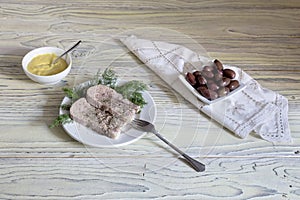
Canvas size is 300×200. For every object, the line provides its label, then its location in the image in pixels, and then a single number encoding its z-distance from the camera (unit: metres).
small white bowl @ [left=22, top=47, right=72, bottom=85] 1.27
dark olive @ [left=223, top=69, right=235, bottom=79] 1.31
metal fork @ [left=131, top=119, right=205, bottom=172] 1.13
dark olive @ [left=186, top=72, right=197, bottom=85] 1.27
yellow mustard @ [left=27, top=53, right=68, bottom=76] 1.30
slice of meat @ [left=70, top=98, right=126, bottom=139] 1.11
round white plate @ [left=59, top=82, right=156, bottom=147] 1.10
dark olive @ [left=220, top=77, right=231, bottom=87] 1.27
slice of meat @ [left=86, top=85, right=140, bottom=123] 1.15
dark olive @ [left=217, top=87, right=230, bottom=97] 1.25
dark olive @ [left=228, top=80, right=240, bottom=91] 1.28
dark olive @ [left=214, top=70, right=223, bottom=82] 1.29
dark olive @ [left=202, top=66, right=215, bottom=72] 1.31
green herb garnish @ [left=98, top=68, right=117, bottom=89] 1.25
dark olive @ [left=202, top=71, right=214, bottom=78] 1.29
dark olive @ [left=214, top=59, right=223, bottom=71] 1.33
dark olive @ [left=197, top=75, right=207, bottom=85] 1.27
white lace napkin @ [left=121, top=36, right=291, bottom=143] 1.20
